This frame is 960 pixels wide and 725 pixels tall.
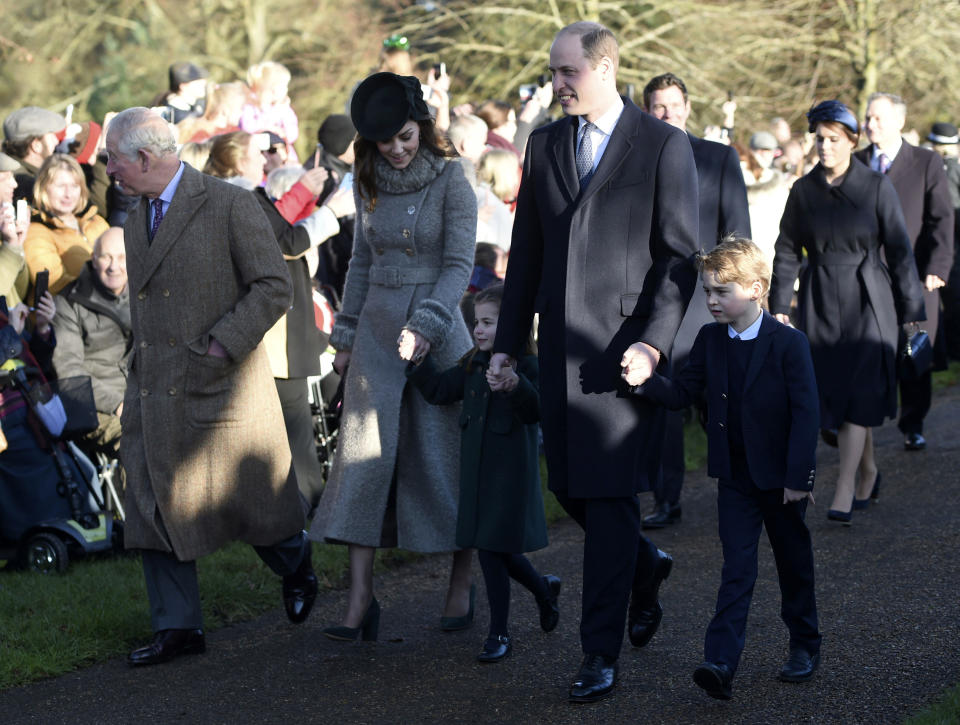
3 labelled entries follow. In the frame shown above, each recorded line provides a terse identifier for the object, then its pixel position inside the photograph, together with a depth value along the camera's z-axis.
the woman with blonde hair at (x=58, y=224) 8.08
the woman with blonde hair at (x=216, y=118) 10.06
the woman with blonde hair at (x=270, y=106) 11.03
